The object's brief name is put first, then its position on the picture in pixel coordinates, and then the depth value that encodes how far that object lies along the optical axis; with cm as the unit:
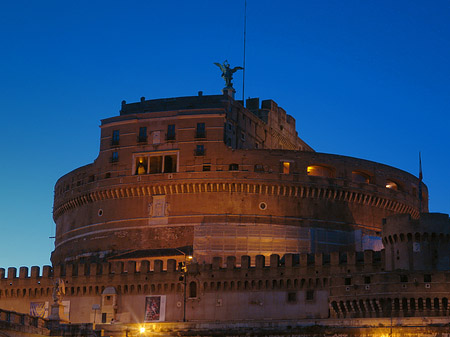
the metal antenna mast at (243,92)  8964
